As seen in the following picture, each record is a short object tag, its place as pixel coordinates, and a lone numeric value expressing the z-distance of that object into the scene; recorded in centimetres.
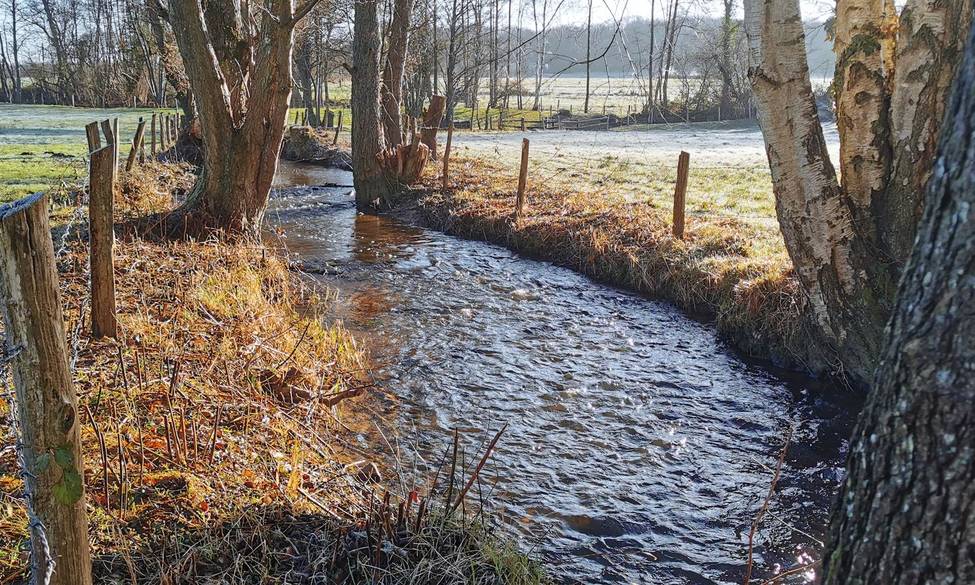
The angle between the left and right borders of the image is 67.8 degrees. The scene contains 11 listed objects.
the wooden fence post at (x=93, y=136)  951
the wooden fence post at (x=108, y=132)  1379
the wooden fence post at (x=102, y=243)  507
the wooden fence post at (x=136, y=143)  1381
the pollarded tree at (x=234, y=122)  913
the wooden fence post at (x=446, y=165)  1568
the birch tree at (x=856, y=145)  570
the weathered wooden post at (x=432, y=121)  1780
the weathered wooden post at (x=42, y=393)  205
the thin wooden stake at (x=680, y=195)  1025
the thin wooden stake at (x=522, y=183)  1269
